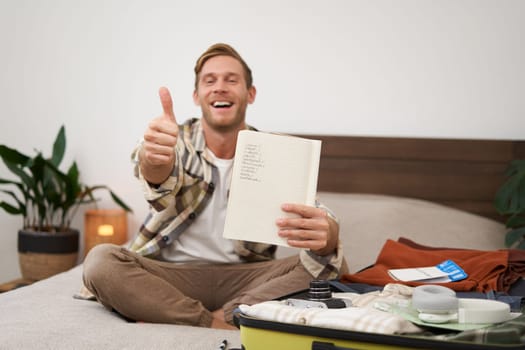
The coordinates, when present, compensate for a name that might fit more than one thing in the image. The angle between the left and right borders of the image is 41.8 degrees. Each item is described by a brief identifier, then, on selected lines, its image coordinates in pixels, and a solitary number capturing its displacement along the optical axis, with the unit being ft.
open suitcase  3.58
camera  4.36
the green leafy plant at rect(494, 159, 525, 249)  7.93
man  5.54
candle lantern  9.57
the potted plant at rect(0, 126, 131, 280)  9.12
